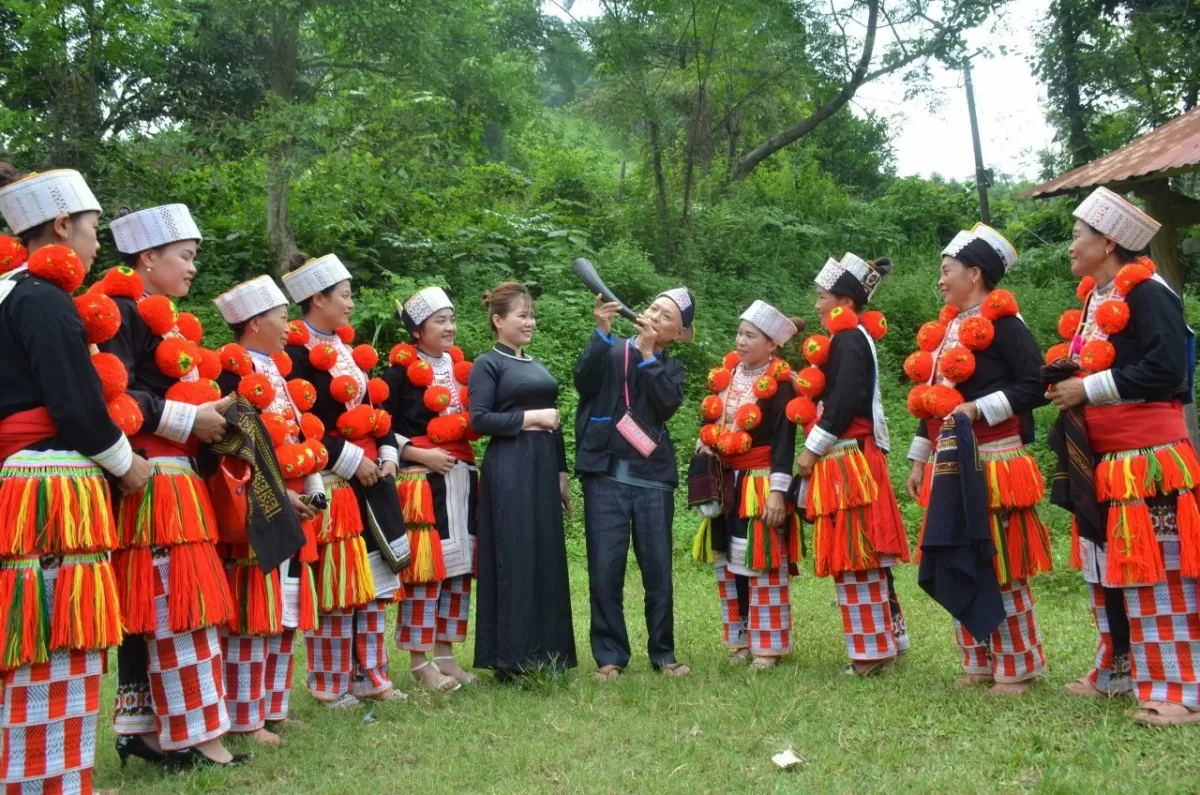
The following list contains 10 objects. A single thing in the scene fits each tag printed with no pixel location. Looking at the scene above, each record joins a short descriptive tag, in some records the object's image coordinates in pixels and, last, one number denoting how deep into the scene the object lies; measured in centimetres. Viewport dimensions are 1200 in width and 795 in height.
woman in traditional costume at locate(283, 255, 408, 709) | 516
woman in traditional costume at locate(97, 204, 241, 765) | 404
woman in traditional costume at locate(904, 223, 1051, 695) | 474
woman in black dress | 548
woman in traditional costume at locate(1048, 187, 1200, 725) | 419
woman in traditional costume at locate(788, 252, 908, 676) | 526
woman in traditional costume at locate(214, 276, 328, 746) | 464
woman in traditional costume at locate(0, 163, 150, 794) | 348
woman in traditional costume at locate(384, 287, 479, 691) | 562
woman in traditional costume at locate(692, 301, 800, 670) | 566
